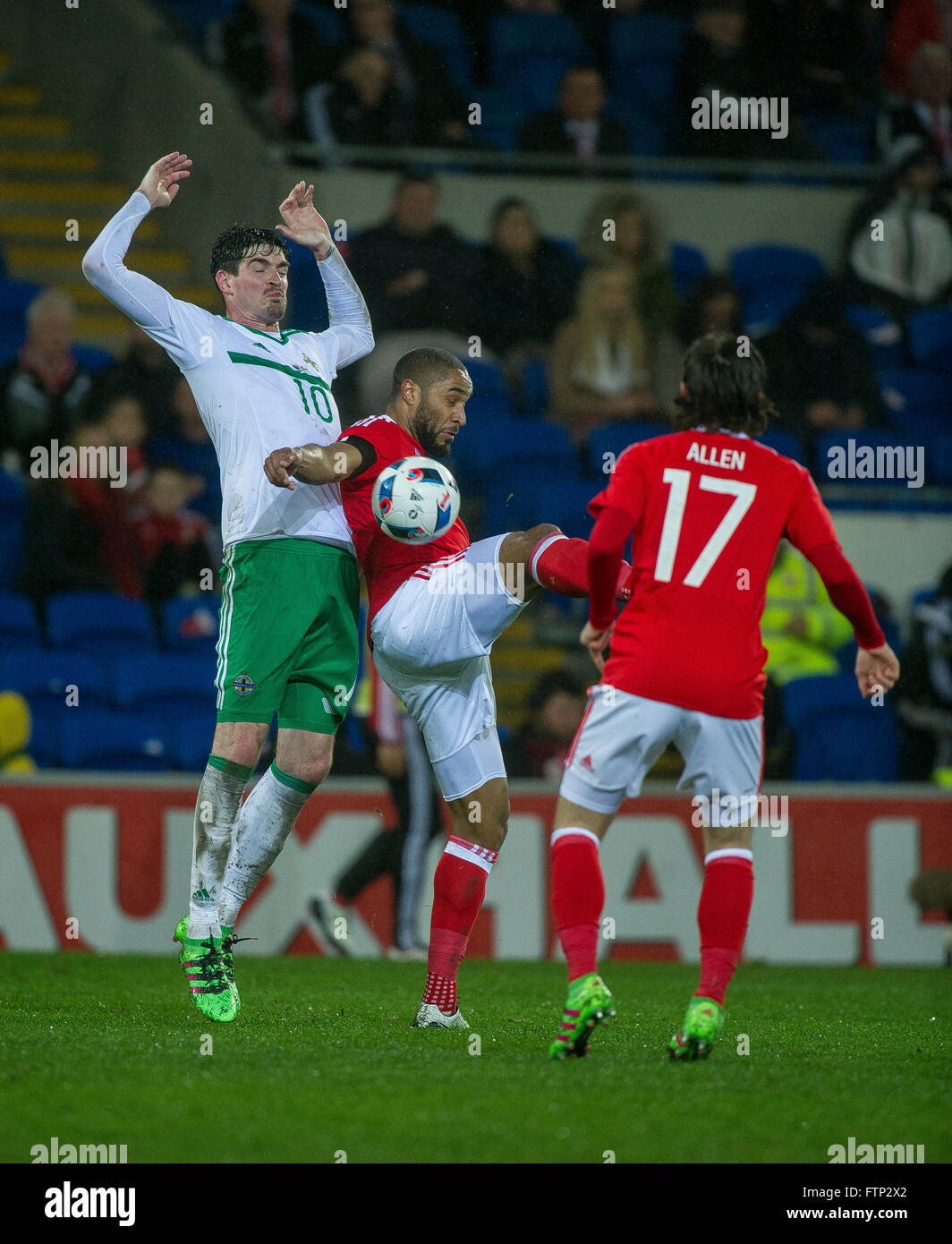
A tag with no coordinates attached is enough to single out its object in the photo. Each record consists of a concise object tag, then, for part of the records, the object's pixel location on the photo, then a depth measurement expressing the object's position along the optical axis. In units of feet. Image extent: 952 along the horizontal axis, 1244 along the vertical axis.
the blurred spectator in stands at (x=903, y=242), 38.40
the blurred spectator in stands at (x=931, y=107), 40.60
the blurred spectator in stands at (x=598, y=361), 34.04
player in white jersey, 17.19
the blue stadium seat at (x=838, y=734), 32.14
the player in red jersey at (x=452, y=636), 16.48
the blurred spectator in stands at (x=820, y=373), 36.45
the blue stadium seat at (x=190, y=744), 30.37
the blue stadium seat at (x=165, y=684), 30.81
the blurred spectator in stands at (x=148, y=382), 32.78
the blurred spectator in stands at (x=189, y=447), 32.91
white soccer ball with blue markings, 16.75
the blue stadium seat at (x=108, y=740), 30.32
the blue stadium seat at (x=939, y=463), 37.04
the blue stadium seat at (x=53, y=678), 30.76
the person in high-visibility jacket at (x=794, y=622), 33.10
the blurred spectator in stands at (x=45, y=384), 32.78
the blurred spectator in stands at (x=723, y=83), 40.37
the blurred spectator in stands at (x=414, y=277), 31.30
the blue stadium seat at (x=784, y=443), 34.38
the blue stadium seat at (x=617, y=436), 32.73
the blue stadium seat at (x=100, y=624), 31.45
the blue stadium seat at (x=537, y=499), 29.32
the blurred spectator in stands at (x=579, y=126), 38.58
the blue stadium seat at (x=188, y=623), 31.45
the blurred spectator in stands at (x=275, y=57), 37.55
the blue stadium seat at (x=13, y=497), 32.89
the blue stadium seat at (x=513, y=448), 31.81
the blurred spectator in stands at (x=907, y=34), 42.09
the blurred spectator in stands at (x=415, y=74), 38.22
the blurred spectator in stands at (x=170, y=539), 31.42
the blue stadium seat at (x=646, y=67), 41.39
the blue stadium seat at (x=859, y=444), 35.37
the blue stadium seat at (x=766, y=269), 39.58
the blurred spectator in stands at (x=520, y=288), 33.73
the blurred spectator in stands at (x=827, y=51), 42.45
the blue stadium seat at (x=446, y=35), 40.52
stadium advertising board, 27.61
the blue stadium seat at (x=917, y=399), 37.96
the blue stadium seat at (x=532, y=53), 41.78
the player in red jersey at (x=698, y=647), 13.82
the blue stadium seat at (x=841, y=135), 42.19
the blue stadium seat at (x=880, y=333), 38.55
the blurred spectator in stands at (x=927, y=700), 32.19
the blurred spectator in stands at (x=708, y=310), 35.78
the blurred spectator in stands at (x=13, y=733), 29.37
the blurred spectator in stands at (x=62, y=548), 31.42
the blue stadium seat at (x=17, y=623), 31.22
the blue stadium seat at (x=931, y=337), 39.01
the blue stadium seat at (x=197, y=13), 39.22
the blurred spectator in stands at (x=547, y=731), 30.58
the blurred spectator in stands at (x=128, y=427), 32.30
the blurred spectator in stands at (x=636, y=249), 36.01
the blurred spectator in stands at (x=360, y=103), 37.14
